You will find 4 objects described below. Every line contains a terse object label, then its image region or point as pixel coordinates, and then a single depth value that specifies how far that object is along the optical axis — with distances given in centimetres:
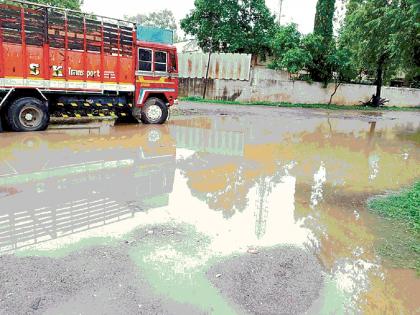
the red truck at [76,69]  1040
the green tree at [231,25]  2717
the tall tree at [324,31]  2708
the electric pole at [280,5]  4349
